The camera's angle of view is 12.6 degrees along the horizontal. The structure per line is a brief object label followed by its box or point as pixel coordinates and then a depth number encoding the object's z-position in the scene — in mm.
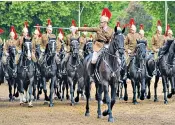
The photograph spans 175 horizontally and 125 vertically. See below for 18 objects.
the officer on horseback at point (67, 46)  30350
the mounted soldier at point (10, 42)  31648
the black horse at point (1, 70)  29286
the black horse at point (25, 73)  27681
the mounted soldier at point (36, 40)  30656
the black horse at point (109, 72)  21753
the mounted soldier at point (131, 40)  30688
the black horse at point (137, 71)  28844
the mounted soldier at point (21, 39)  28953
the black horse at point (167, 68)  28642
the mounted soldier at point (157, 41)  32281
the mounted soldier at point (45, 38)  31148
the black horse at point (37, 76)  30409
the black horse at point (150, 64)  31222
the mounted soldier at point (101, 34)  22750
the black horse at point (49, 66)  28125
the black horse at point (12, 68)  29141
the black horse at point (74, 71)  29352
